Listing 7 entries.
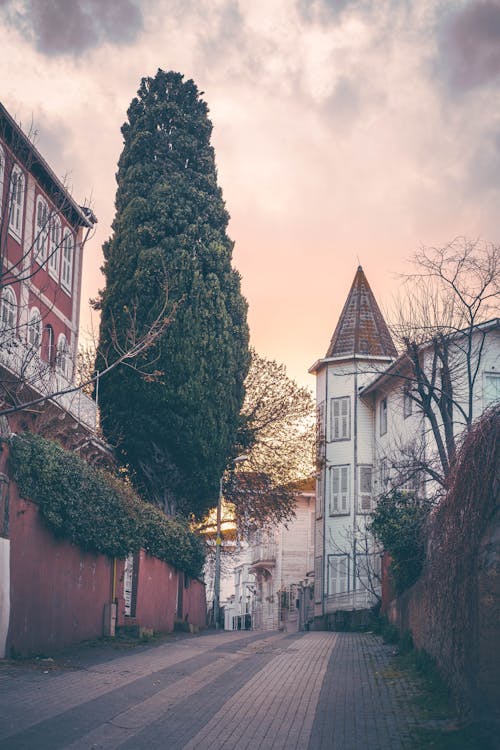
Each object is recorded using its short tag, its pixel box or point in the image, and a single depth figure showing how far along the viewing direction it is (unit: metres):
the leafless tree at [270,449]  39.75
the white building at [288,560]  60.28
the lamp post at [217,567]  38.72
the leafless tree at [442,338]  22.84
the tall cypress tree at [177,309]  29.81
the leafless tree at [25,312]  13.25
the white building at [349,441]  42.72
